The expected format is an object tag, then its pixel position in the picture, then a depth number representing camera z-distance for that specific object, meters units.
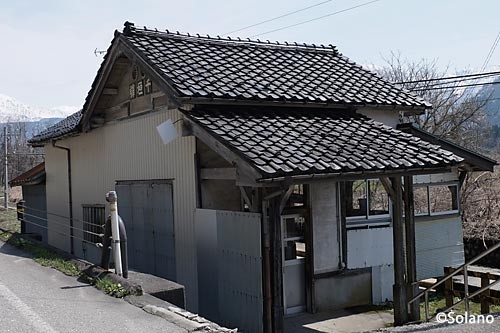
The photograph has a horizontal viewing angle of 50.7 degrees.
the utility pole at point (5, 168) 30.49
